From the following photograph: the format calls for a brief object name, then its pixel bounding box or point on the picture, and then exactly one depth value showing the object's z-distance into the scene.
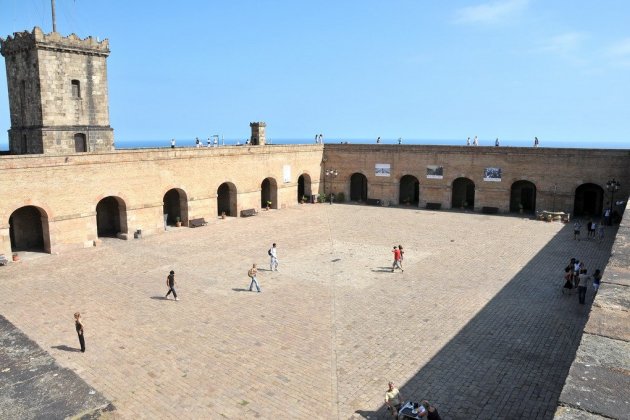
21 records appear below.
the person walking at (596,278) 17.09
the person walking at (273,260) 20.56
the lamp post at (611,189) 29.73
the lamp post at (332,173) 40.78
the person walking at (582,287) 16.50
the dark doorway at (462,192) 38.34
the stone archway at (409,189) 40.31
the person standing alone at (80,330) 13.16
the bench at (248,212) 33.94
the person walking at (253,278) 17.88
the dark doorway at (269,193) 37.16
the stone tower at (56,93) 28.75
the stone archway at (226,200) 33.88
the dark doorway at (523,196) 35.81
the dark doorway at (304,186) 40.44
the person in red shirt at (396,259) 20.27
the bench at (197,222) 30.27
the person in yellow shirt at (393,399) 10.34
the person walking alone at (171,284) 16.88
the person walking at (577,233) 26.15
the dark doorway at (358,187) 42.56
